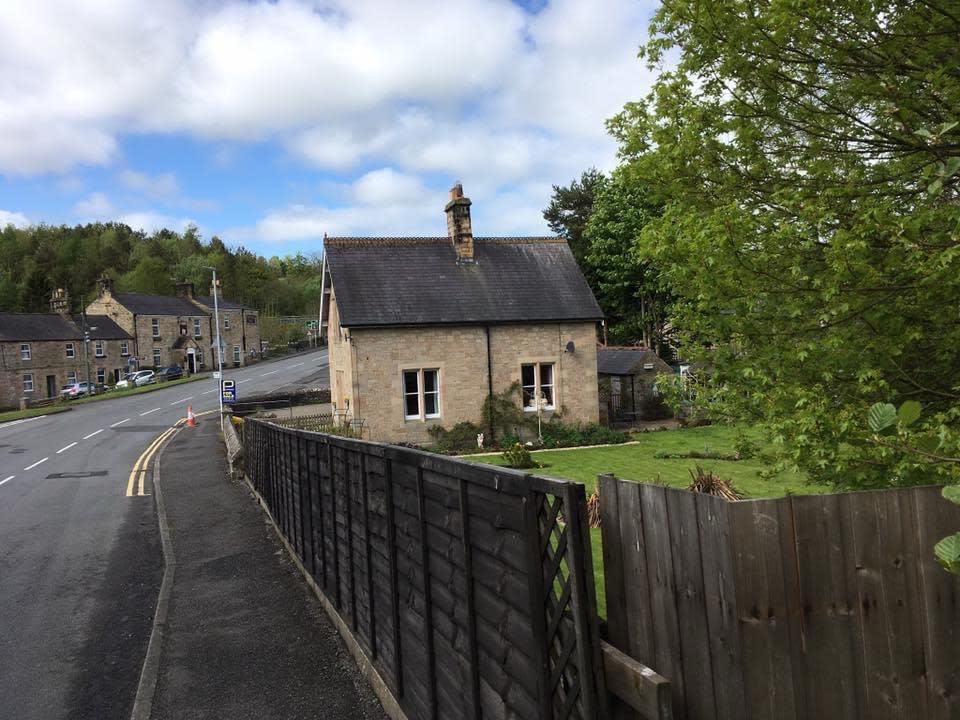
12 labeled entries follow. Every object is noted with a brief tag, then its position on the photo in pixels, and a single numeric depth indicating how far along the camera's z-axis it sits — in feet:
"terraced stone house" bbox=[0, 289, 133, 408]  183.11
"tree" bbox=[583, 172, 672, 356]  141.69
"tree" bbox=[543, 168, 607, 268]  180.34
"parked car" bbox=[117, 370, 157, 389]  199.72
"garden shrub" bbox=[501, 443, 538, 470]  65.46
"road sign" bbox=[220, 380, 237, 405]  102.82
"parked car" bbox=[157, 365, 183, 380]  213.46
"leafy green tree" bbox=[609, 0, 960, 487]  17.61
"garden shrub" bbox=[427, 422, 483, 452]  82.23
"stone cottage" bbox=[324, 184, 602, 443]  82.43
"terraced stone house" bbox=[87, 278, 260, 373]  230.48
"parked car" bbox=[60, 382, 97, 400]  180.39
